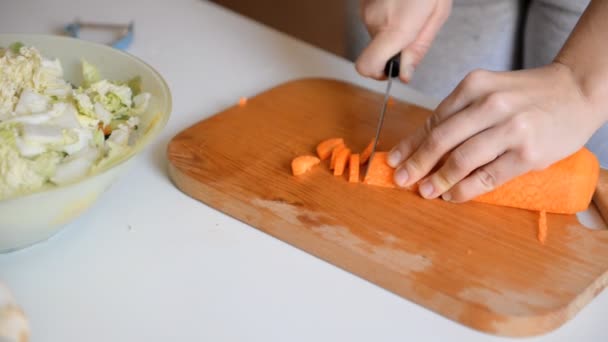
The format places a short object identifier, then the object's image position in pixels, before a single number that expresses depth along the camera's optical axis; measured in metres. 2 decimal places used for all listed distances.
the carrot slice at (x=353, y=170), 1.24
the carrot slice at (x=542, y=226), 1.11
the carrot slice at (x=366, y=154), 1.29
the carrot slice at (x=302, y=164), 1.25
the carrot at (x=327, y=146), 1.31
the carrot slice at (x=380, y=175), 1.23
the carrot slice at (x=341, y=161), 1.25
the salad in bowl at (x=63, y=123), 0.94
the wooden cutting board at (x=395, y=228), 0.99
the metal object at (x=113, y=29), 1.73
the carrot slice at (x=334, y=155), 1.27
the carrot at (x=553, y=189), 1.17
